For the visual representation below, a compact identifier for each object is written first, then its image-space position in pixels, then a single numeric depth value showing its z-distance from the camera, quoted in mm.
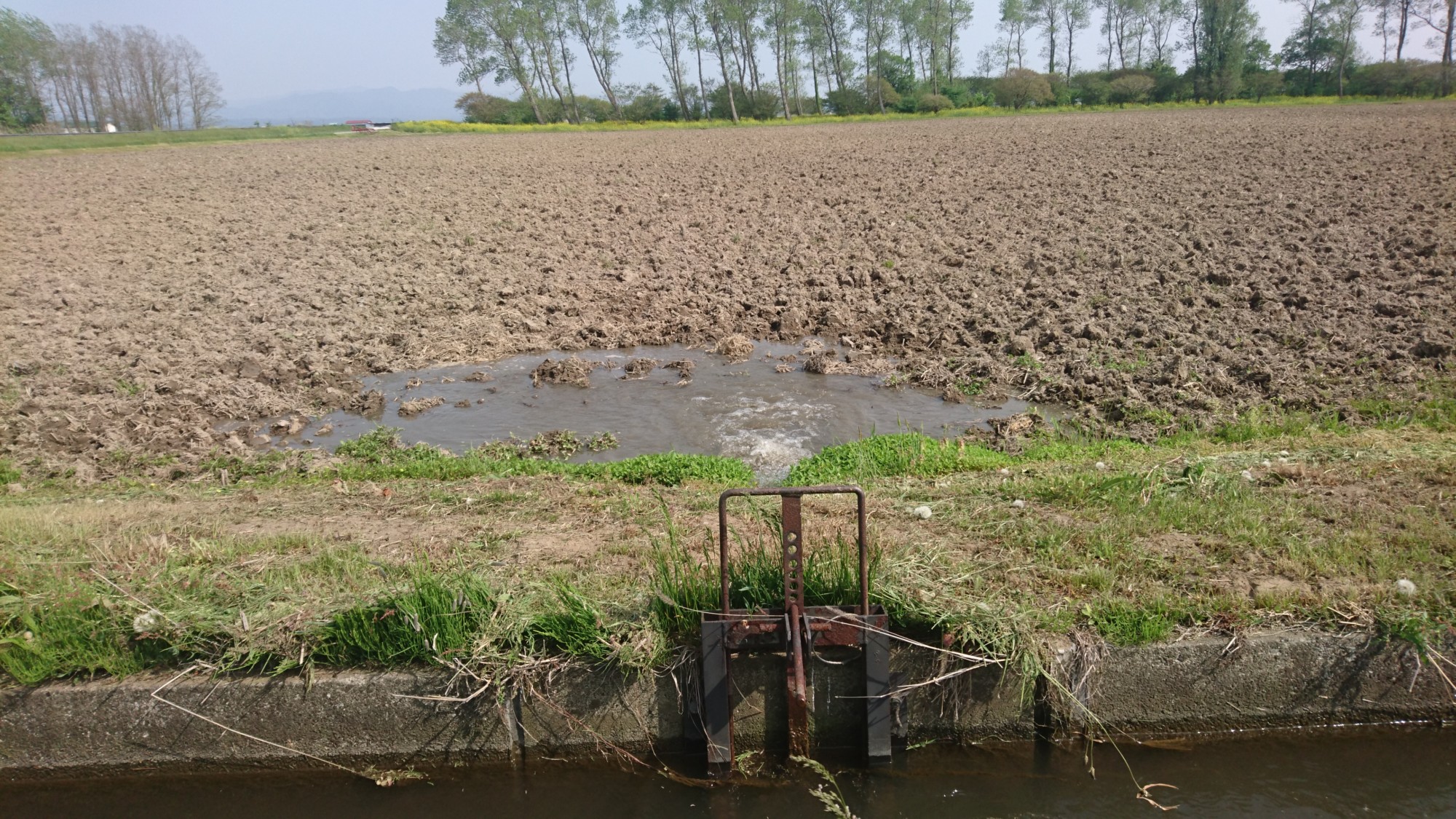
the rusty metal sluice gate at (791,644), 4426
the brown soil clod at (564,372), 10927
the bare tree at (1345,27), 54531
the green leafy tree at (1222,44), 52188
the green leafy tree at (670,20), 70875
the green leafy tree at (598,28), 72625
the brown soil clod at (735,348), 11469
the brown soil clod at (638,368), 11016
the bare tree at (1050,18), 75438
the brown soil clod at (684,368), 10812
